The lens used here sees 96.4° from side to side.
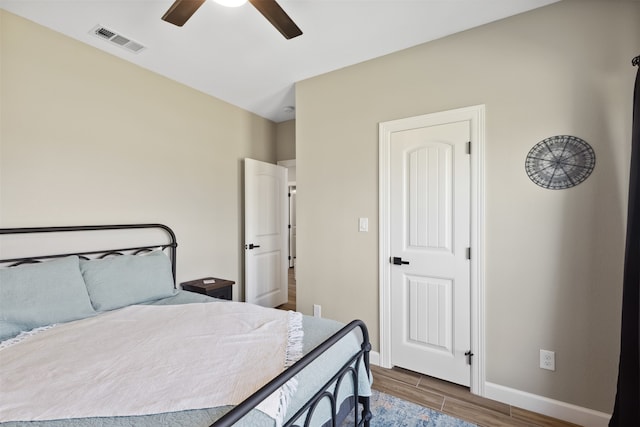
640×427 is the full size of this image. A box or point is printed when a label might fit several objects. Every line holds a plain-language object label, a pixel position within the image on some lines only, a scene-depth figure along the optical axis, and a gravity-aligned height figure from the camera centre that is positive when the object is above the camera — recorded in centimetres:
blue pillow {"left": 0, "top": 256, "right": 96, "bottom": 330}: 157 -47
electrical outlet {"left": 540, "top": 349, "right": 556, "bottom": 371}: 187 -98
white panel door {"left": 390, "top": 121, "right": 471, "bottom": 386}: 216 -30
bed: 95 -62
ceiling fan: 151 +112
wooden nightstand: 281 -73
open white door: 355 -26
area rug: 182 -134
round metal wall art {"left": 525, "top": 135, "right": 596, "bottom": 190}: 178 +32
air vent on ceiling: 213 +138
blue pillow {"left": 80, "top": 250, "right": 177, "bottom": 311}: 195 -48
